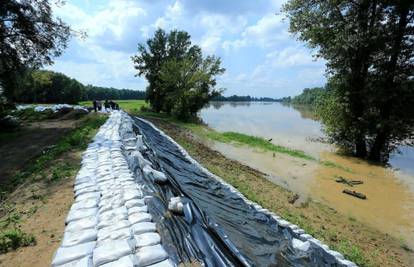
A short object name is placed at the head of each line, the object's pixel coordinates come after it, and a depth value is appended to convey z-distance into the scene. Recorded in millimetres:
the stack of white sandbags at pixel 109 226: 3064
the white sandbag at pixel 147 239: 3309
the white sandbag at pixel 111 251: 3029
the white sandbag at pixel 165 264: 2974
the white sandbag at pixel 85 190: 4910
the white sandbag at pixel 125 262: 2938
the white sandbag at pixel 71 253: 3053
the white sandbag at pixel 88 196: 4661
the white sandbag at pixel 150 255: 3002
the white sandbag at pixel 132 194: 4548
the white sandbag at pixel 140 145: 7990
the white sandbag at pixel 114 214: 3926
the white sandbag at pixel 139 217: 3850
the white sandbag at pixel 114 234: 3439
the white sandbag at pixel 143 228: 3586
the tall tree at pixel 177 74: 26578
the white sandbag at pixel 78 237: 3373
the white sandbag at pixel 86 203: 4328
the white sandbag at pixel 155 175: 5513
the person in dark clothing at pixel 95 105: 22838
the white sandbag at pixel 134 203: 4285
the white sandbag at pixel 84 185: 5152
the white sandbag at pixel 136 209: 4094
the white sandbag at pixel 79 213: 3988
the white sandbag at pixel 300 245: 3863
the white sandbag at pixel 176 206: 4199
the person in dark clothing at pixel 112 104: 25648
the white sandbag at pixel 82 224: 3697
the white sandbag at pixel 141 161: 6289
